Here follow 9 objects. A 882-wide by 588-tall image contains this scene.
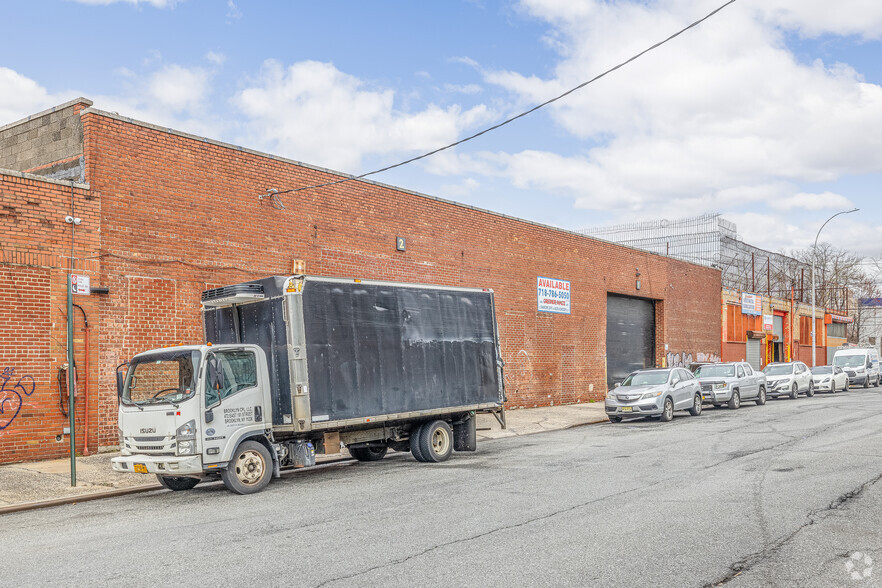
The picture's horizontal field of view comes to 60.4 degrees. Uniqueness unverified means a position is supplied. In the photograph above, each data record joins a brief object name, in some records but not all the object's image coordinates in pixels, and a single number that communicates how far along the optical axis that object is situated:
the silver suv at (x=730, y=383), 25.12
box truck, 10.34
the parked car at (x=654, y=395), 20.88
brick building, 13.50
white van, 39.84
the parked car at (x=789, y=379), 31.08
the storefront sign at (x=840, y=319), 59.78
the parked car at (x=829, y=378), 35.00
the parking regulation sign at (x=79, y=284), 13.77
